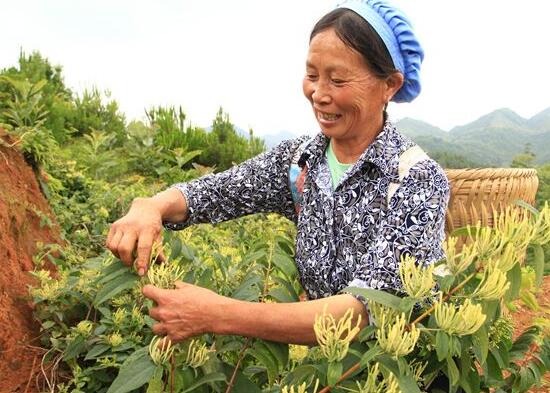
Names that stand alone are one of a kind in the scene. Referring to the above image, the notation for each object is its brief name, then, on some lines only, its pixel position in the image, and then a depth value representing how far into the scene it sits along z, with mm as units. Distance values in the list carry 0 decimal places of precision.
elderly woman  1342
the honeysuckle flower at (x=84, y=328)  1840
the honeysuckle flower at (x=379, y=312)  1117
